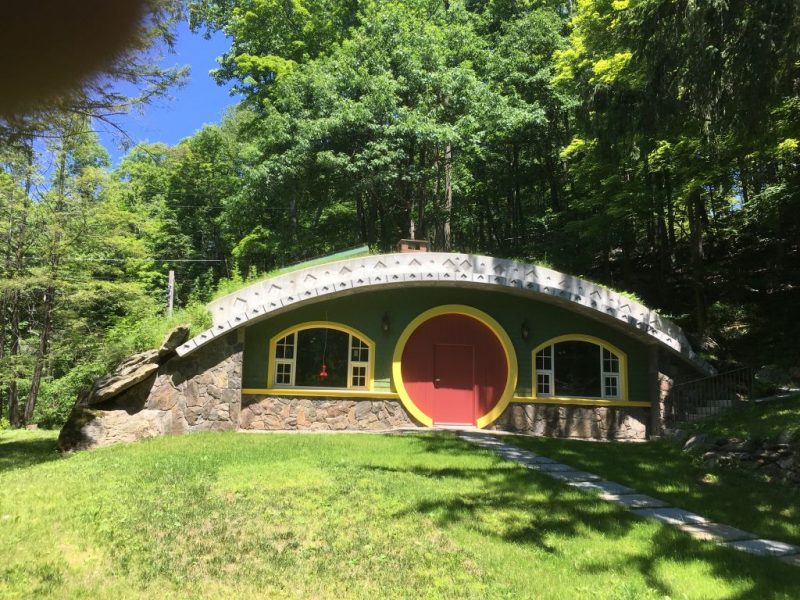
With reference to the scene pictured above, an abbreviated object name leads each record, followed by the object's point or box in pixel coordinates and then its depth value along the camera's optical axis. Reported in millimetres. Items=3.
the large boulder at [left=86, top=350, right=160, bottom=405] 10195
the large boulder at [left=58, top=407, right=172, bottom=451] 9875
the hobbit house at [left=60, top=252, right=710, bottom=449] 11516
